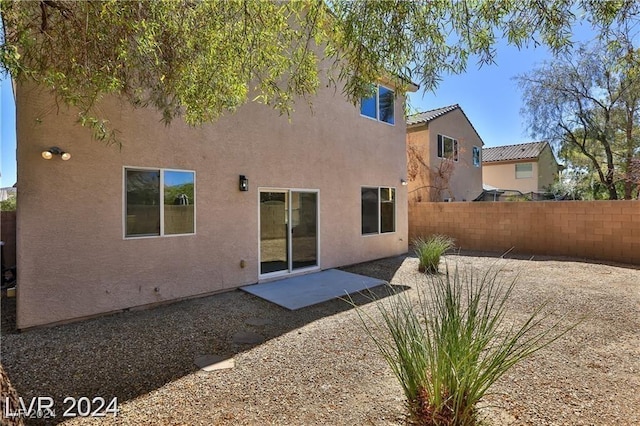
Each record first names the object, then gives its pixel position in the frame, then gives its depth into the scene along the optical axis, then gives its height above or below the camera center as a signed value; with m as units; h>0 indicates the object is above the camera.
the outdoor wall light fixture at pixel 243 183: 8.04 +0.78
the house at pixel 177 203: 5.65 +0.26
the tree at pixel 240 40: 3.78 +2.33
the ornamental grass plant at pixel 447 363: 2.67 -1.26
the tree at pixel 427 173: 18.42 +2.32
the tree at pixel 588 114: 16.05 +5.24
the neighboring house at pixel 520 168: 26.59 +3.87
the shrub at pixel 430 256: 9.84 -1.30
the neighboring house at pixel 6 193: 8.97 +0.63
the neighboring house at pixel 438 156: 18.39 +3.37
